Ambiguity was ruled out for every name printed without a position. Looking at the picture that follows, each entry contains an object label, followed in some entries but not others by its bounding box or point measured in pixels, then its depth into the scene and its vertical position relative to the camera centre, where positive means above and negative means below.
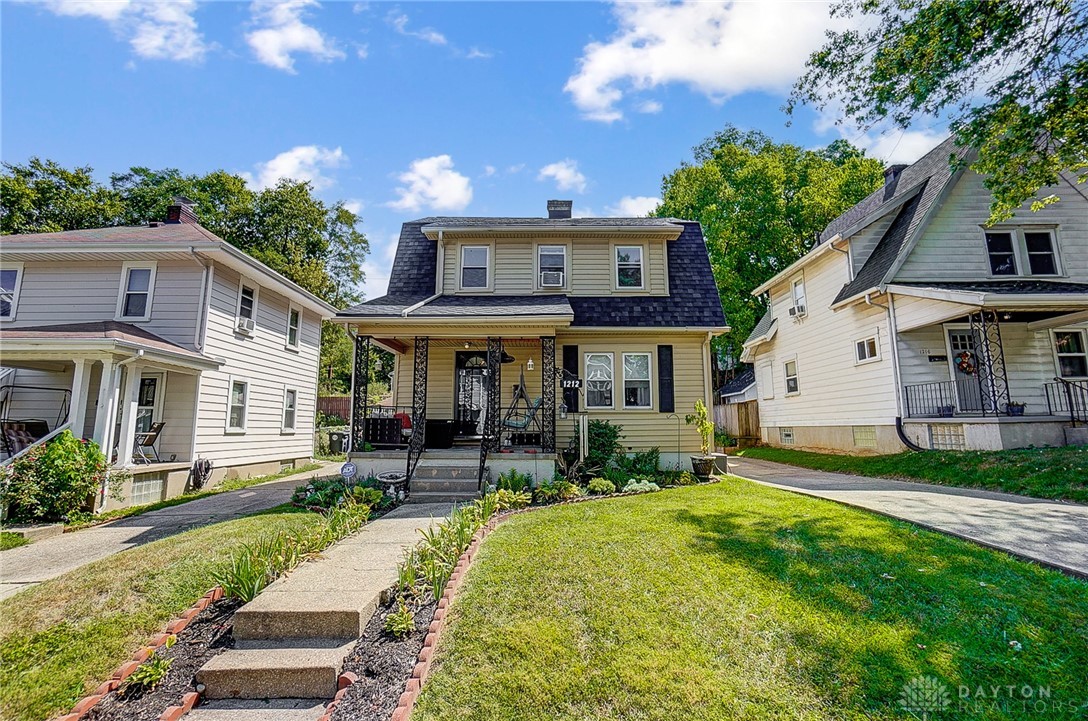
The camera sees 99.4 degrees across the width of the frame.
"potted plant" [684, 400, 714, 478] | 10.44 -0.42
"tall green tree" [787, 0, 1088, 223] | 6.95 +5.59
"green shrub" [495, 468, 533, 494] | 8.51 -1.14
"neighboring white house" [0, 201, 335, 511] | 8.99 +1.82
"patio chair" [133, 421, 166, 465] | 9.70 -0.39
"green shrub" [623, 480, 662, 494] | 8.91 -1.31
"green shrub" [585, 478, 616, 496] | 8.74 -1.28
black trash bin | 19.84 -0.86
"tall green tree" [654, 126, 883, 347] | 23.17 +10.63
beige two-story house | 9.73 +1.90
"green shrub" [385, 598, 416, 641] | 3.72 -1.64
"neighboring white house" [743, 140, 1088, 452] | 10.43 +2.37
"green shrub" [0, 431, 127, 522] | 7.18 -0.89
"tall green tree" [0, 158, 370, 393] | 22.36 +11.55
